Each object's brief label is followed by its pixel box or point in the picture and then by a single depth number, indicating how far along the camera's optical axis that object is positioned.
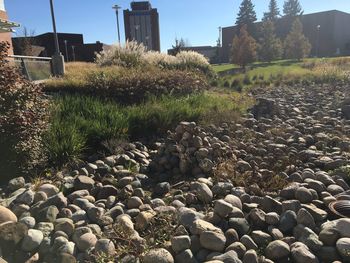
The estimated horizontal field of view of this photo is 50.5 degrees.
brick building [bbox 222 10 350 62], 69.29
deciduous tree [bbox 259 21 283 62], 49.38
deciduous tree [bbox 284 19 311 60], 47.03
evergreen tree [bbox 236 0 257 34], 73.44
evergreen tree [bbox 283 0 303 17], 76.06
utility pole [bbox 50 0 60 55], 18.36
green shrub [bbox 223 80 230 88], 16.52
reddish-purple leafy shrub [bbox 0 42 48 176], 4.10
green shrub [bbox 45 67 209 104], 8.83
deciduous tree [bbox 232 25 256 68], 34.69
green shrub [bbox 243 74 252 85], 18.44
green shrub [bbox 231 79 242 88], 16.72
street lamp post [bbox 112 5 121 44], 33.00
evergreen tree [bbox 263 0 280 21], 77.88
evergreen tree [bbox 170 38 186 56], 29.01
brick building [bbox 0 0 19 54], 14.75
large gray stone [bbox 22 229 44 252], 2.79
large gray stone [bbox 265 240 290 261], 2.71
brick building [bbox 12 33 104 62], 44.78
